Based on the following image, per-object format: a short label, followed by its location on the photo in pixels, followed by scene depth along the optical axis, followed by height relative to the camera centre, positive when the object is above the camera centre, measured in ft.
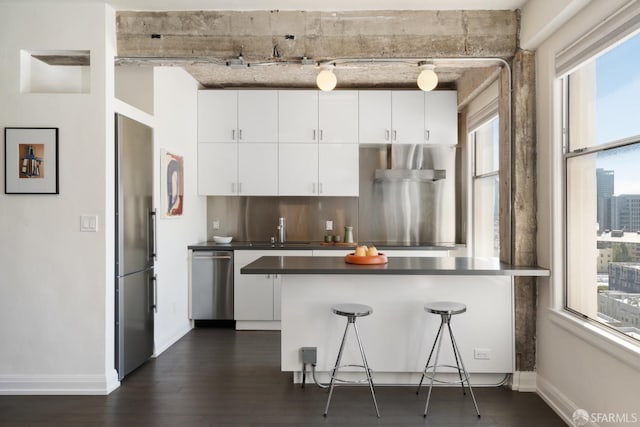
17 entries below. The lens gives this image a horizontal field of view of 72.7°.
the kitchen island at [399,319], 10.77 -2.64
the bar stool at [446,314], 9.52 -2.22
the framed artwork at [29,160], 10.33 +1.29
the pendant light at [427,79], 10.07 +3.11
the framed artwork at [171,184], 13.52 +0.97
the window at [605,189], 7.46 +0.46
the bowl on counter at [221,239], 16.84 -1.00
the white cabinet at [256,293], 16.07 -2.95
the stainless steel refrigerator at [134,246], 11.03 -0.88
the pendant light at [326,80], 10.06 +3.10
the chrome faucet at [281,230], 17.71 -0.68
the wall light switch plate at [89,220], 10.48 -0.16
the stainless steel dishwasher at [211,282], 16.12 -2.54
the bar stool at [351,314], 9.56 -2.24
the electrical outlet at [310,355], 10.72 -3.50
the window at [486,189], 14.89 +0.87
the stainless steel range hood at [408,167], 16.76 +1.89
